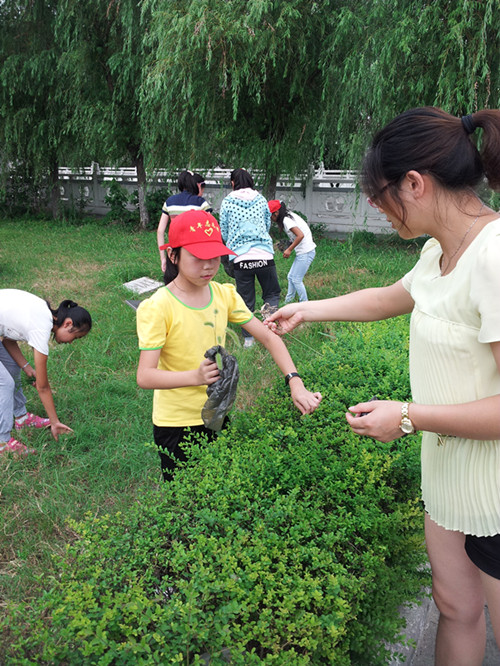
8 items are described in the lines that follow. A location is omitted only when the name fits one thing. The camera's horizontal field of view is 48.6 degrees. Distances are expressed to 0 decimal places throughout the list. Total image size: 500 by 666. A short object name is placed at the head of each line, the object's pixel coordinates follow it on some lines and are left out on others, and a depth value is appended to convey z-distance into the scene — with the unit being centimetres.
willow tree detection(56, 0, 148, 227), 1159
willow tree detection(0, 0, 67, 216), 1284
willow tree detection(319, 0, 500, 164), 718
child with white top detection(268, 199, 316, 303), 652
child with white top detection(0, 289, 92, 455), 364
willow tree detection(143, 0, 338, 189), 895
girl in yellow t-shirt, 230
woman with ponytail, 141
